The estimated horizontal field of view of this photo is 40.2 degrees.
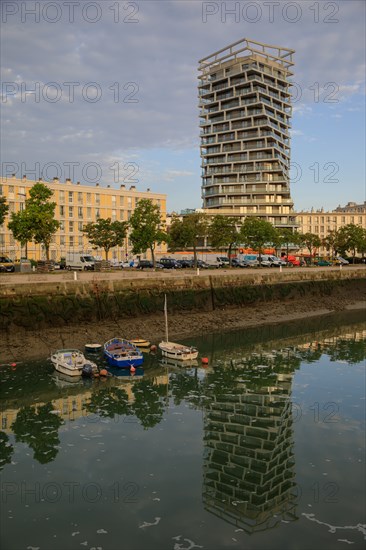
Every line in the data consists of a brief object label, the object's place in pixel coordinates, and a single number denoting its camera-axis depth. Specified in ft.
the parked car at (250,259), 340.12
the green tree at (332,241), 468.34
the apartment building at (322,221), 638.53
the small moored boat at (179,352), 130.11
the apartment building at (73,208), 355.77
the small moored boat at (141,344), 145.55
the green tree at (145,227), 268.41
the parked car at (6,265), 239.09
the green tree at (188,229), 317.01
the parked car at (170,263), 305.73
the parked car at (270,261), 338.13
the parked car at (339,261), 409.24
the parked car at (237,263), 333.50
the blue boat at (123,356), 121.70
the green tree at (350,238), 423.06
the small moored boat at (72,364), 113.80
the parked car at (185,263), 320.50
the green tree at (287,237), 394.11
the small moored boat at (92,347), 137.51
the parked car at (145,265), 297.06
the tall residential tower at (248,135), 473.26
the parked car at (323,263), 392.27
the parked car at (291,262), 371.49
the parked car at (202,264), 313.44
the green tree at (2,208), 214.28
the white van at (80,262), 261.03
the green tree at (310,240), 439.59
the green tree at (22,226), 226.38
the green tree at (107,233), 301.02
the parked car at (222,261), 335.88
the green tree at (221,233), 315.58
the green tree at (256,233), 333.58
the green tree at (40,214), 226.38
